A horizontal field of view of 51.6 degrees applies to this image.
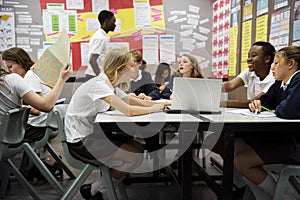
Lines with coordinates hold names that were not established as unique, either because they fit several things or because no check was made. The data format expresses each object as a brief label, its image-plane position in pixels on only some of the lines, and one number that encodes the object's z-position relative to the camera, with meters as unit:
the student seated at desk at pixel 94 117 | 1.66
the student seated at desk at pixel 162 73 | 4.29
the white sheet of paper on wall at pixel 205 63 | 5.01
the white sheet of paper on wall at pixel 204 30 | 5.09
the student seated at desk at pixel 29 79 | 2.28
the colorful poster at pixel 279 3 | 2.94
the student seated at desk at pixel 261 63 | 2.48
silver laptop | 1.53
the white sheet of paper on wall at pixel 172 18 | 5.01
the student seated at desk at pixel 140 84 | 3.04
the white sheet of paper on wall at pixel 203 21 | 5.05
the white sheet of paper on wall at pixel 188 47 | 5.15
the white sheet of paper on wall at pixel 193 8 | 5.01
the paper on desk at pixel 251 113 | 1.62
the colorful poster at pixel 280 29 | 2.91
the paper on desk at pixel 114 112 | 1.72
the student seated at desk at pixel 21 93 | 1.75
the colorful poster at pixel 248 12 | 3.68
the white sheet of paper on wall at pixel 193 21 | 5.04
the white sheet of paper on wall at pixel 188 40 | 5.10
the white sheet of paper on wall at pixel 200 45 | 5.08
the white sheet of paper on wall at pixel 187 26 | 5.02
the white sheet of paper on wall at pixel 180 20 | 5.01
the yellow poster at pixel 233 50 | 4.12
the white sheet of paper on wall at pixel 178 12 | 5.00
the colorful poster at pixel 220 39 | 4.45
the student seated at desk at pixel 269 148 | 1.52
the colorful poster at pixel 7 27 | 4.67
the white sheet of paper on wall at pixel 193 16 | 5.02
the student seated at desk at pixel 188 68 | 2.75
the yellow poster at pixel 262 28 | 3.32
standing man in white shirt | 3.47
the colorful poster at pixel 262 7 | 3.30
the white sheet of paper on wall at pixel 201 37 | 5.09
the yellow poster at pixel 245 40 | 3.72
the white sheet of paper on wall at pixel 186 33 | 5.05
